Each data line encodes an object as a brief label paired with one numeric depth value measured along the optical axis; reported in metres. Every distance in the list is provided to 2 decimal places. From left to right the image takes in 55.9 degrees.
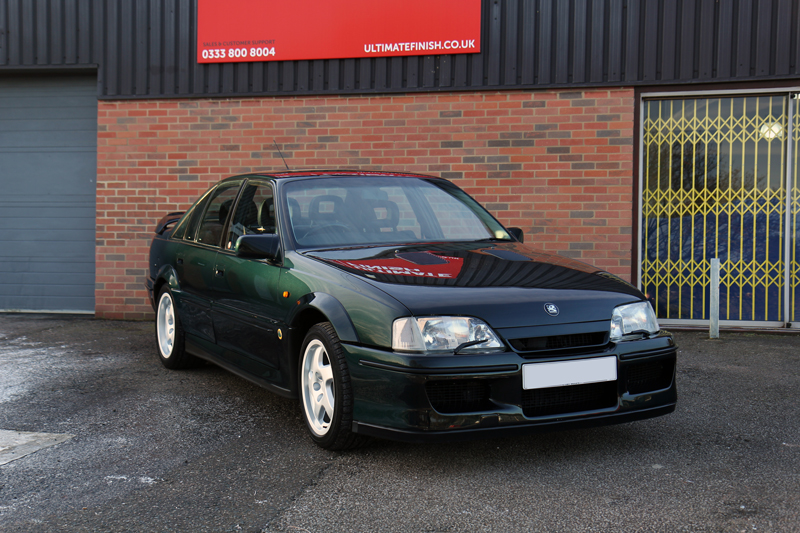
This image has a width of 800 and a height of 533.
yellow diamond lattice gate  7.92
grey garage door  9.23
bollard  7.41
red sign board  8.16
